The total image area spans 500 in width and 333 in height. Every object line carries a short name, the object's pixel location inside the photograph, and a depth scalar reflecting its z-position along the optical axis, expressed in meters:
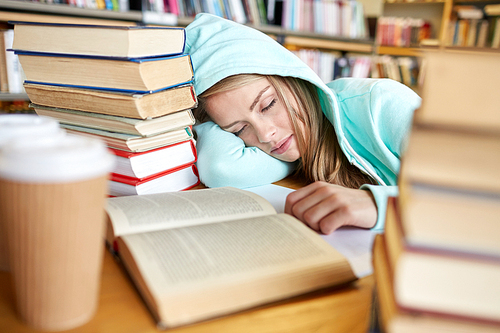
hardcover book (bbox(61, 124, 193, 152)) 0.66
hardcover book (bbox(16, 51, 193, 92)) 0.61
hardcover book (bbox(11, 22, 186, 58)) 0.60
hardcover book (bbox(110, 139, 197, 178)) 0.67
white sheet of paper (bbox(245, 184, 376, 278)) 0.47
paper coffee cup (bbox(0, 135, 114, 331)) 0.28
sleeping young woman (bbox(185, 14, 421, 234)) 0.88
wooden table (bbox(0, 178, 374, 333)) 0.35
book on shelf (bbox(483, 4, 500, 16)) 2.98
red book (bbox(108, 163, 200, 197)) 0.69
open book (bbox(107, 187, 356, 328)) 0.36
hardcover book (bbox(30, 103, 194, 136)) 0.65
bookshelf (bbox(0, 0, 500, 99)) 1.70
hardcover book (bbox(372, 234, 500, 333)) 0.25
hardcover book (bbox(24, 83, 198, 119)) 0.63
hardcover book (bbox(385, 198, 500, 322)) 0.24
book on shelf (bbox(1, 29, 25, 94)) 1.62
